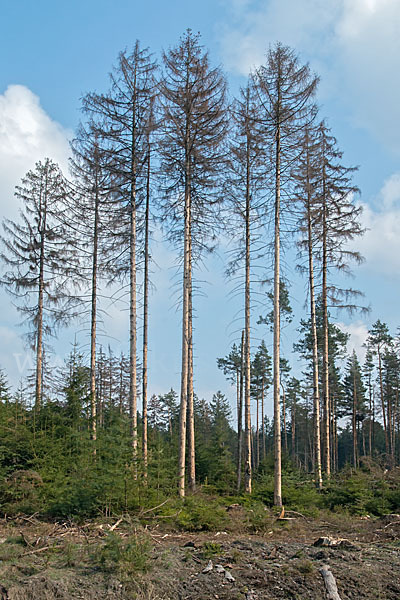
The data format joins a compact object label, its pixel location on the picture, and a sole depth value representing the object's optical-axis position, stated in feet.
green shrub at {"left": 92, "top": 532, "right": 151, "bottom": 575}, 20.20
